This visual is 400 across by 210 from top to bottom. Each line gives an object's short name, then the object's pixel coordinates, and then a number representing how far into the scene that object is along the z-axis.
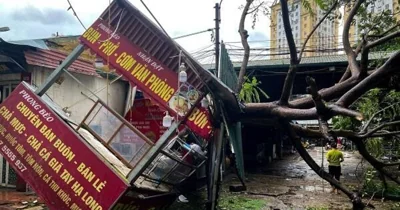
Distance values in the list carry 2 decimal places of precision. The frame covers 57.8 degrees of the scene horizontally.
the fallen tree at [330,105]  3.85
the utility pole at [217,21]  7.30
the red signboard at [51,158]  4.63
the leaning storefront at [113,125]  4.74
